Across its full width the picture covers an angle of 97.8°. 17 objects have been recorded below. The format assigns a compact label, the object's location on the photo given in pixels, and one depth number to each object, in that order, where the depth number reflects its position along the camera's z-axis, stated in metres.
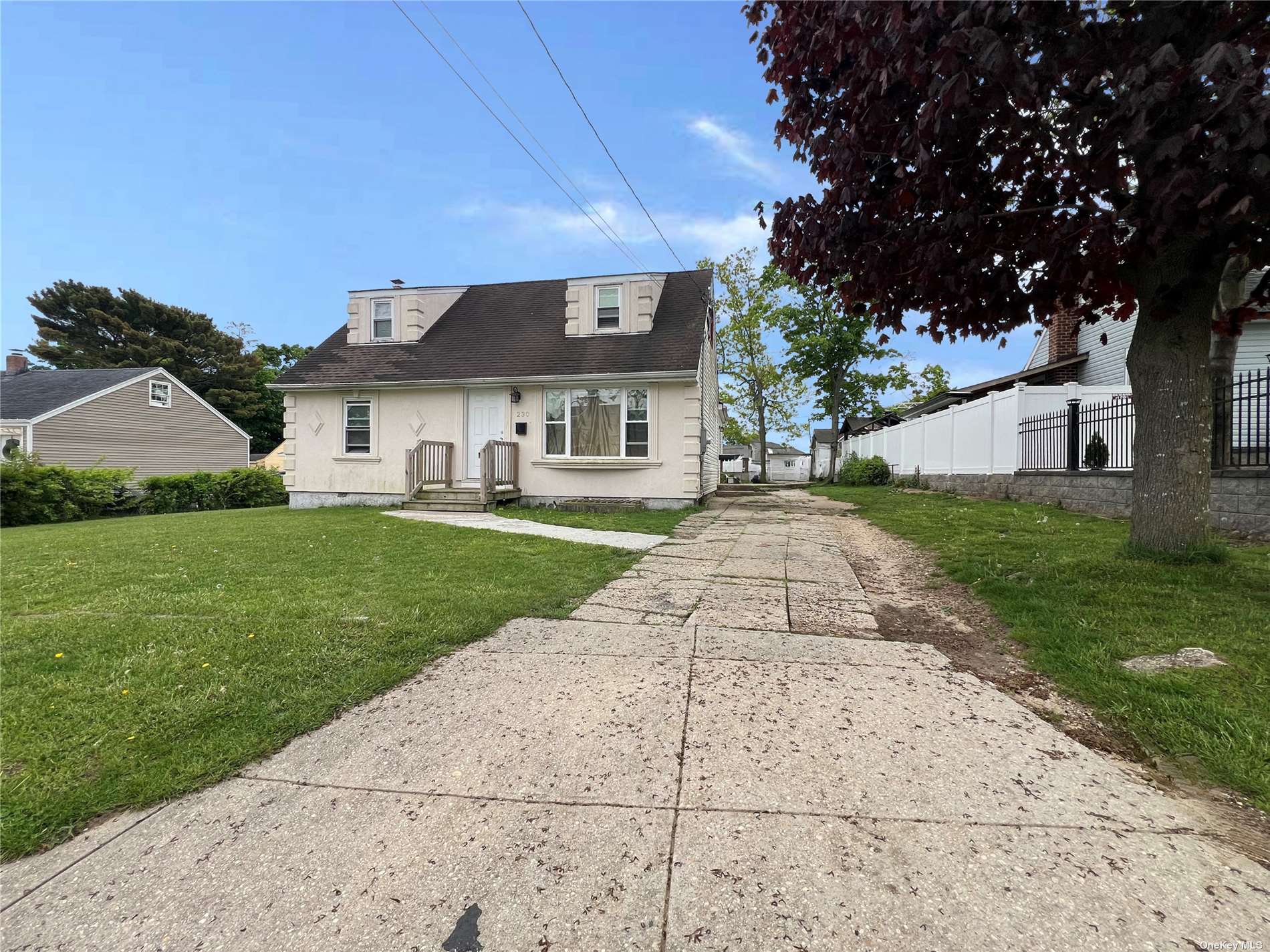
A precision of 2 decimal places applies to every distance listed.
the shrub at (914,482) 16.66
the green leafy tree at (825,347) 27.27
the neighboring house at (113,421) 20.47
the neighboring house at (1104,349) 13.45
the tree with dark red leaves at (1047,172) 3.06
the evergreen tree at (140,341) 34.81
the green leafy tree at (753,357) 30.12
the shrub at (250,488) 18.48
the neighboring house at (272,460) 34.12
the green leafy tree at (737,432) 40.31
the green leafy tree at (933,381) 38.06
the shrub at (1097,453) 8.66
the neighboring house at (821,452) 40.19
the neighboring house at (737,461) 64.51
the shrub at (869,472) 20.86
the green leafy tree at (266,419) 39.56
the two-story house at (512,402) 11.91
